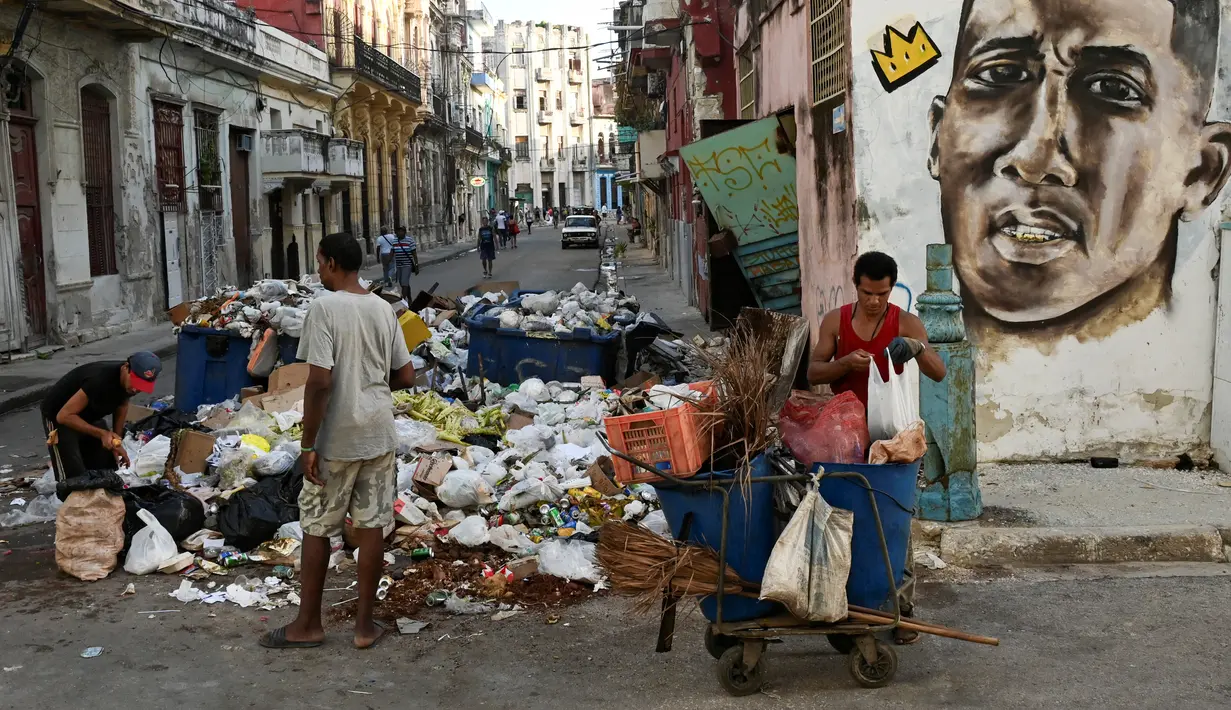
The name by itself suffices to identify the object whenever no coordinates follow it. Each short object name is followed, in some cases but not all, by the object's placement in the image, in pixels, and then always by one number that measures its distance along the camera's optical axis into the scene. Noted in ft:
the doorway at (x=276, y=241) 96.07
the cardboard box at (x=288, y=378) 31.91
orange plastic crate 13.82
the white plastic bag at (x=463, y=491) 22.86
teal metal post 20.31
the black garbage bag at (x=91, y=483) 20.20
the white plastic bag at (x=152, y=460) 26.63
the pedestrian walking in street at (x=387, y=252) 75.00
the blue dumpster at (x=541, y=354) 35.01
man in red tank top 15.26
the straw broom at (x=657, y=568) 13.85
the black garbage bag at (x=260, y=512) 21.27
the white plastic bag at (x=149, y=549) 20.12
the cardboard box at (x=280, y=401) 30.60
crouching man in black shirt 20.71
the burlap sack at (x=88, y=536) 19.93
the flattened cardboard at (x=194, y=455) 25.93
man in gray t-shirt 15.83
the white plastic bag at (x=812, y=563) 13.24
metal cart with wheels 13.69
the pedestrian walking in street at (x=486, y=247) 103.24
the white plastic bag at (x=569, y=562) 19.20
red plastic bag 14.07
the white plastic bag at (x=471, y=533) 21.07
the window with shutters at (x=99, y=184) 58.70
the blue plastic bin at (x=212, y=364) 34.04
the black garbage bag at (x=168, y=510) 20.98
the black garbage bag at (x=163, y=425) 30.12
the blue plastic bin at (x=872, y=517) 13.74
